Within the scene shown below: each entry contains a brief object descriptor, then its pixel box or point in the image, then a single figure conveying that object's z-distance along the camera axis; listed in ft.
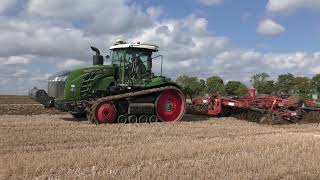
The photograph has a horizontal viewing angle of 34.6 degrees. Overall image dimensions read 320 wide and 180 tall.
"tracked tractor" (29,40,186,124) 52.80
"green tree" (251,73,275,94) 182.17
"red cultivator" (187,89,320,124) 58.08
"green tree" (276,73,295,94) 190.92
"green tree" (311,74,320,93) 200.29
